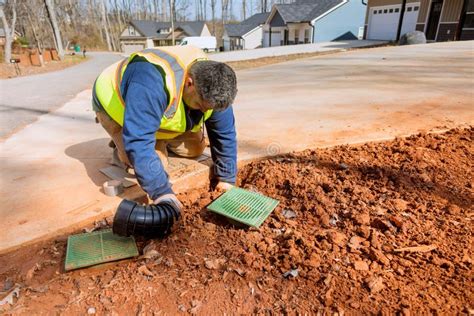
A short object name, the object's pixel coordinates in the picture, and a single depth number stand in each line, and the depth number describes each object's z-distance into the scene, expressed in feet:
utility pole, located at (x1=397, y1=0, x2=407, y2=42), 59.93
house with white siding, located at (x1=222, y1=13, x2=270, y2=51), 134.10
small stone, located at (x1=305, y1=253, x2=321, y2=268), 4.81
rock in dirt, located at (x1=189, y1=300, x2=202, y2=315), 4.25
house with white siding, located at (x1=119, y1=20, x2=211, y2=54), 155.74
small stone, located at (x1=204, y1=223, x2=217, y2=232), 5.97
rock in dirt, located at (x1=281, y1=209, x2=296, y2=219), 6.15
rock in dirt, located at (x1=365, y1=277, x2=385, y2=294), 4.37
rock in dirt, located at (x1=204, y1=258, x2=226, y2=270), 4.99
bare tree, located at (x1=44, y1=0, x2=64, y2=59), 76.54
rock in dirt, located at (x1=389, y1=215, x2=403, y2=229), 5.55
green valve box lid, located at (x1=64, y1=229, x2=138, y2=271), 5.15
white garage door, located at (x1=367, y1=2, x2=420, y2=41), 60.54
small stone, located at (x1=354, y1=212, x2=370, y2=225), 5.65
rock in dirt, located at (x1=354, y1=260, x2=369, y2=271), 4.72
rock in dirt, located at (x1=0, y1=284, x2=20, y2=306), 4.47
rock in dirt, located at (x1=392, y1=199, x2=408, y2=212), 6.00
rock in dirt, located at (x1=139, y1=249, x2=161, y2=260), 5.30
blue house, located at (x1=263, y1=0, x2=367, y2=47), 91.25
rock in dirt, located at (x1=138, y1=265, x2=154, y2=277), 4.86
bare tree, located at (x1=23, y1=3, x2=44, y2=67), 59.94
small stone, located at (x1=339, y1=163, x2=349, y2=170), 7.57
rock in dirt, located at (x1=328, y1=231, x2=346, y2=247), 5.23
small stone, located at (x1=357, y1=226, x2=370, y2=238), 5.39
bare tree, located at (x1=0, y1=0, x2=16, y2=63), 57.41
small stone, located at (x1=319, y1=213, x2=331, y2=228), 5.78
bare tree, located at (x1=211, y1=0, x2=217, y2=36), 175.01
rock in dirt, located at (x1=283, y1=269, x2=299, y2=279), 4.68
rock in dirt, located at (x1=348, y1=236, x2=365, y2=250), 5.17
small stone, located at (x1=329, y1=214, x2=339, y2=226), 5.82
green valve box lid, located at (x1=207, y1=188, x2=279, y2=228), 5.82
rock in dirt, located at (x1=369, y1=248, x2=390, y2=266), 4.79
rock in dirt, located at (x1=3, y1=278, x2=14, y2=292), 4.82
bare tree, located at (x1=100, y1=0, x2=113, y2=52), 146.82
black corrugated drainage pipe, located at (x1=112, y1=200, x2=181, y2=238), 5.25
